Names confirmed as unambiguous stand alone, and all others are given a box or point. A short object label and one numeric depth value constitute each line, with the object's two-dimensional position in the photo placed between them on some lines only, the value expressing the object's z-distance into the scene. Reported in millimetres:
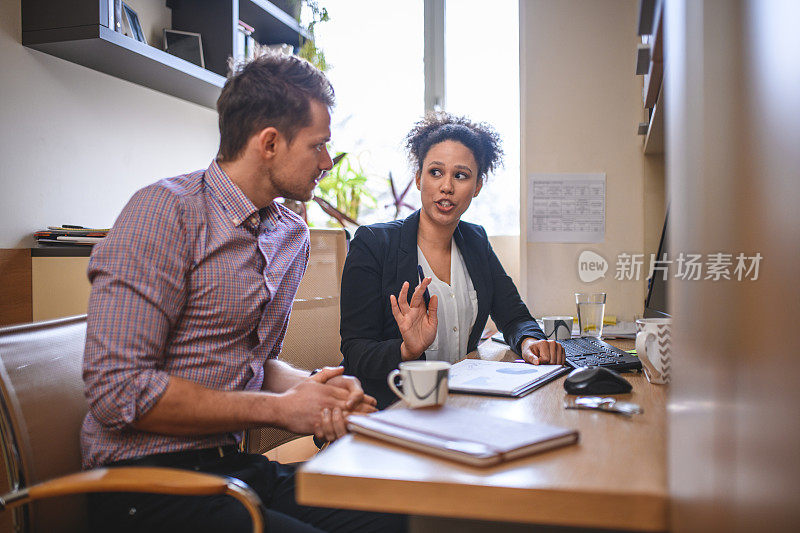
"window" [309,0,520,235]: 3137
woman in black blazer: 1455
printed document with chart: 1047
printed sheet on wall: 2453
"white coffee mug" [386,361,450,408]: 886
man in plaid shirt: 977
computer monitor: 1620
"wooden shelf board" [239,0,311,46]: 2818
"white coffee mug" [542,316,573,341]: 1786
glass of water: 1854
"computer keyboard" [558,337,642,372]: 1274
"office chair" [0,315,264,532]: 780
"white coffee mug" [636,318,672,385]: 1093
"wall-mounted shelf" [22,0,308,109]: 1896
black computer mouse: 1033
